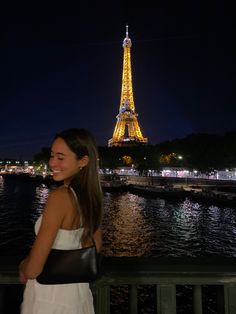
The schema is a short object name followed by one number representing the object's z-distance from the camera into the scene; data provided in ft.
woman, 4.43
